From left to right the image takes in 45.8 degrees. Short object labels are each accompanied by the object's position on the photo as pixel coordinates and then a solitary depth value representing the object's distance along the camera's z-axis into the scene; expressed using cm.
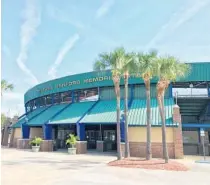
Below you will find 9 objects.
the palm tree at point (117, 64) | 2158
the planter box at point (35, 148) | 3134
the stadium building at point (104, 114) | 2655
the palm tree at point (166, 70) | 1972
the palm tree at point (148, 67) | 2050
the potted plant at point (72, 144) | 2830
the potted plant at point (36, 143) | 3136
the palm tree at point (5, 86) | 3922
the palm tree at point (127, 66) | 2152
